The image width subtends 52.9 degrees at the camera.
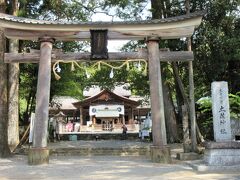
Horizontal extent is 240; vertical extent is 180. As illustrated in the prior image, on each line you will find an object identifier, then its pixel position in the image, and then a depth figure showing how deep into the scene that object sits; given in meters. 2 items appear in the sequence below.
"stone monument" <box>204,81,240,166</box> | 7.23
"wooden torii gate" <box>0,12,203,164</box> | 8.18
